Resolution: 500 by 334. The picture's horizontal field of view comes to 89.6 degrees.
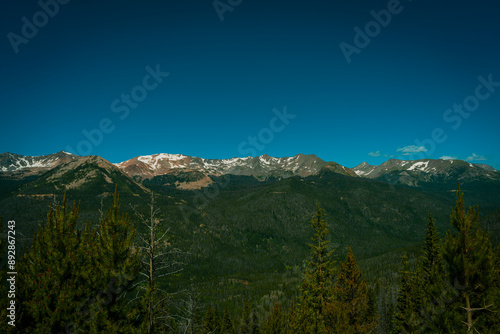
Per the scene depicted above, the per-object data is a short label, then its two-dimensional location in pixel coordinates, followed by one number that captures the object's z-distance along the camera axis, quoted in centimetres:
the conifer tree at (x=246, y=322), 5175
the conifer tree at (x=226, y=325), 5948
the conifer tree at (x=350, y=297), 2260
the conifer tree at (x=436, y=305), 1619
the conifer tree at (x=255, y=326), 5200
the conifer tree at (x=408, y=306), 3048
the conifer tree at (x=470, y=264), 1505
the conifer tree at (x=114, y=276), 1216
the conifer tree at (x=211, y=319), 5381
